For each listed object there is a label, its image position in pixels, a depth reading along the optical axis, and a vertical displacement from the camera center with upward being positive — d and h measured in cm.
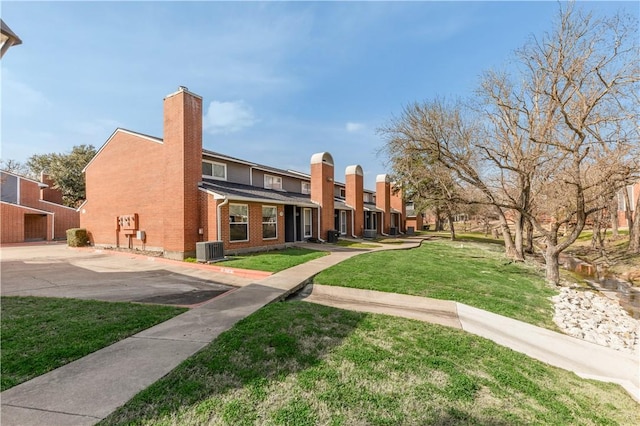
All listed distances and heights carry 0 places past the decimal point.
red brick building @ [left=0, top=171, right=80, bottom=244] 2295 +103
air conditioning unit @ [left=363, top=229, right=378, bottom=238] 2668 -123
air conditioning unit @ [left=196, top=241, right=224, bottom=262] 1171 -114
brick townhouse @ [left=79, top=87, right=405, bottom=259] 1316 +149
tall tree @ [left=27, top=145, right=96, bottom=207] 2998 +539
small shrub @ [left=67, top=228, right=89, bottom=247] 1820 -80
